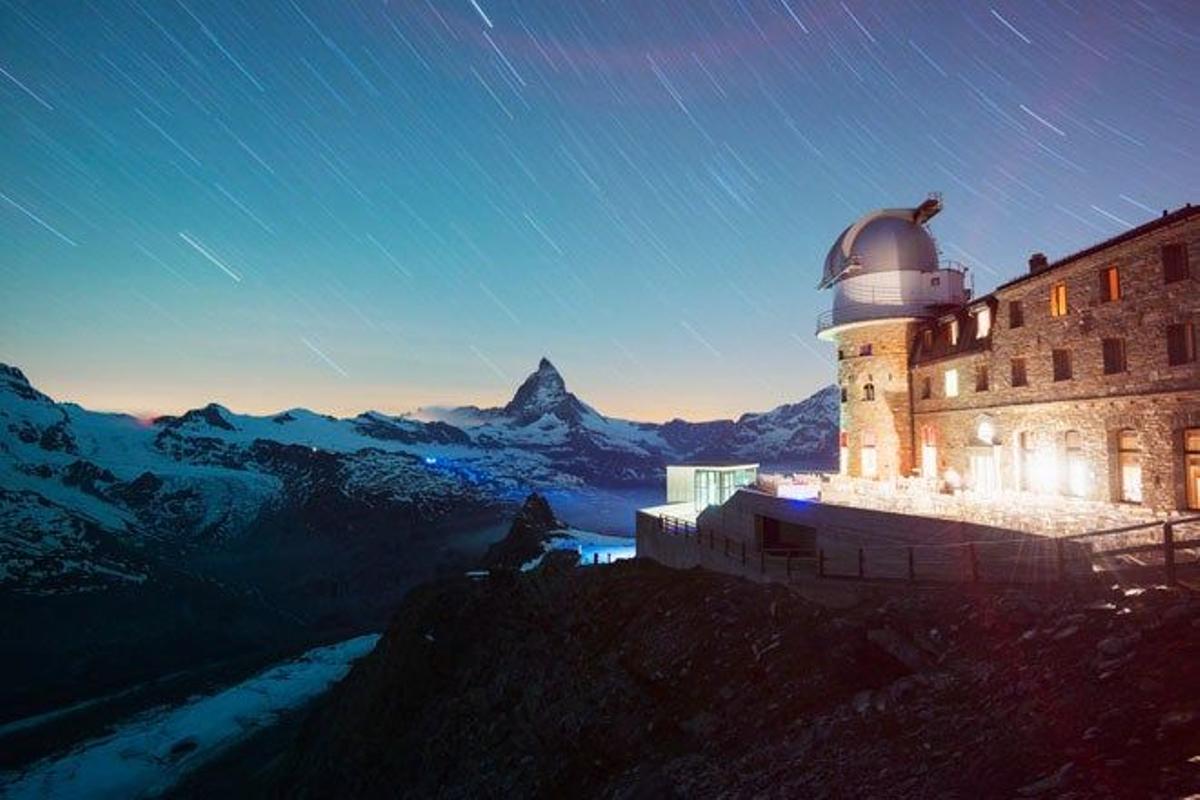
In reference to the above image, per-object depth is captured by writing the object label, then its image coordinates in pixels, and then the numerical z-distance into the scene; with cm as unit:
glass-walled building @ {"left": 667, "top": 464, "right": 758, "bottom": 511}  3988
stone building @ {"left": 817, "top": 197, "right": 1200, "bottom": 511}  1908
